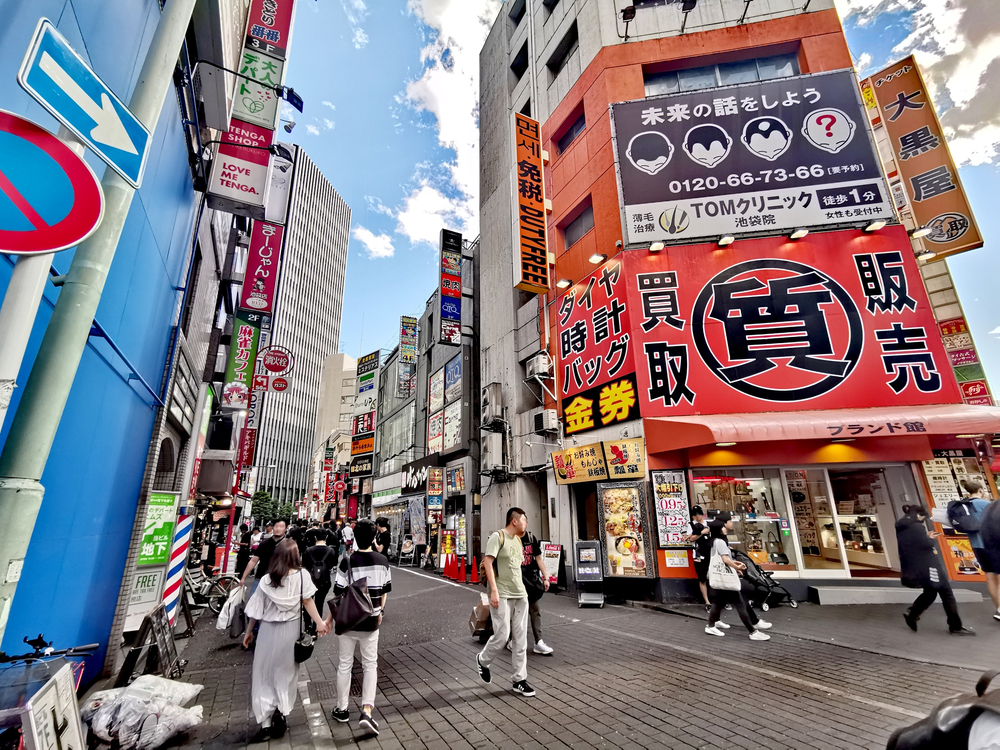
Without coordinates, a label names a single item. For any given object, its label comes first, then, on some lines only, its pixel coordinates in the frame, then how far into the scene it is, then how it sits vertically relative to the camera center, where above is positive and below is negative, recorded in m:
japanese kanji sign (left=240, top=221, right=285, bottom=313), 13.18 +7.21
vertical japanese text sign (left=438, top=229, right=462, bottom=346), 21.67 +10.68
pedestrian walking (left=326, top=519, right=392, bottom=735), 4.42 -1.06
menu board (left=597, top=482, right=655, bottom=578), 10.88 -0.42
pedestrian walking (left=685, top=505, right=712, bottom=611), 8.36 -0.59
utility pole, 2.24 +0.77
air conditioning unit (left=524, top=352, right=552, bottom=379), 14.86 +4.66
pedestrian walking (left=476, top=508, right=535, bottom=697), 5.13 -0.96
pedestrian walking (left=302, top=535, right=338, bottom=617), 7.68 -0.80
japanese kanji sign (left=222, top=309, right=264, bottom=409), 14.16 +4.78
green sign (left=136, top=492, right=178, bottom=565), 7.13 -0.19
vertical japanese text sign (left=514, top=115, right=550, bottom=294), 15.23 +10.08
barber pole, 7.70 -0.80
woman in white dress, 4.26 -1.10
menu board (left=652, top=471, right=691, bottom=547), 10.60 +0.09
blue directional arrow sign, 2.15 +2.14
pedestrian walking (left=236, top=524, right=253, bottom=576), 8.88 -0.82
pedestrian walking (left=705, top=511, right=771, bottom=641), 7.08 -1.31
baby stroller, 9.17 -1.55
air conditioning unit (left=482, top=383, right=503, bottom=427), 17.70 +4.16
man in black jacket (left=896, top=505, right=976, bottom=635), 6.98 -0.87
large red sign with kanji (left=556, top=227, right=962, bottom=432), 10.45 +4.32
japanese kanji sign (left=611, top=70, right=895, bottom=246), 11.91 +9.33
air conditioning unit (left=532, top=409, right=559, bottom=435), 14.30 +2.82
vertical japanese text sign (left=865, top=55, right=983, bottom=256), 12.06 +9.56
